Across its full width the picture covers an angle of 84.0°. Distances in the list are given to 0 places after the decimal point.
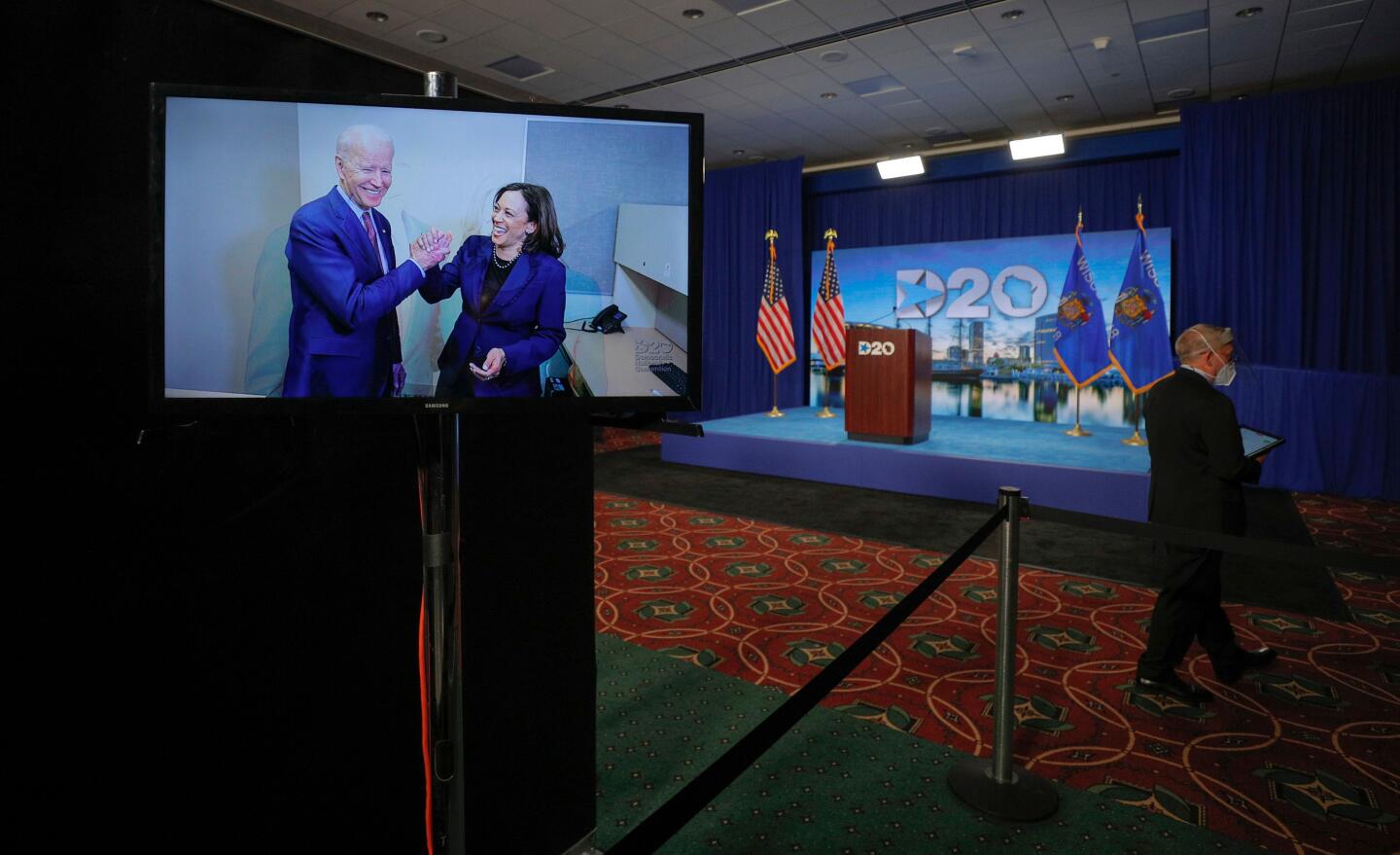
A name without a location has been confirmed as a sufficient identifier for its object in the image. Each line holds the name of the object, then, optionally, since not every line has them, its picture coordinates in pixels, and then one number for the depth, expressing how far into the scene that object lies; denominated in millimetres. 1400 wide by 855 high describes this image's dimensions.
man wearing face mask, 2592
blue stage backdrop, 8305
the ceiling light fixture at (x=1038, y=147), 8008
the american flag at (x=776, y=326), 9422
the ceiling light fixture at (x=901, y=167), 9039
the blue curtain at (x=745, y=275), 10070
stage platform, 5406
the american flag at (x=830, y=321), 9008
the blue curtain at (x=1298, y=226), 6562
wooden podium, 6430
